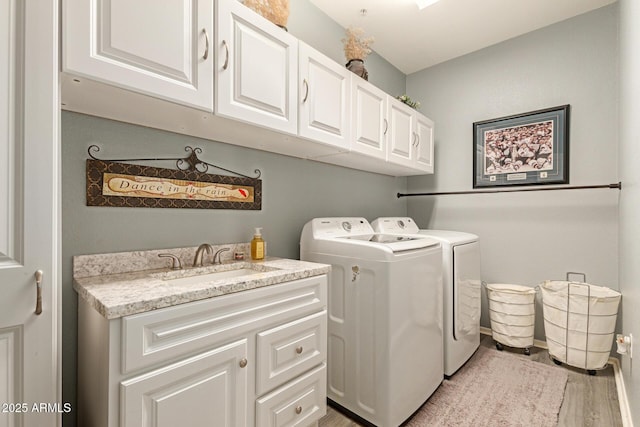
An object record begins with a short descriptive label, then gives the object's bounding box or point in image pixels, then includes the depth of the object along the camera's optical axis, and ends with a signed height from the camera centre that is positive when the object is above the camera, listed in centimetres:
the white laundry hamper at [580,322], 208 -80
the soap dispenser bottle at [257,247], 171 -20
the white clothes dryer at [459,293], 211 -61
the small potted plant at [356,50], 206 +114
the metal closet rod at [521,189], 212 +20
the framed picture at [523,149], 252 +58
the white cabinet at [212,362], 86 -53
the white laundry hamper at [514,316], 245 -86
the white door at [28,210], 75 +0
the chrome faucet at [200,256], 152 -23
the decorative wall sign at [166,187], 129 +12
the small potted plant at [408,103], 265 +100
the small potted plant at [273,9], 149 +104
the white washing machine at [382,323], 157 -64
